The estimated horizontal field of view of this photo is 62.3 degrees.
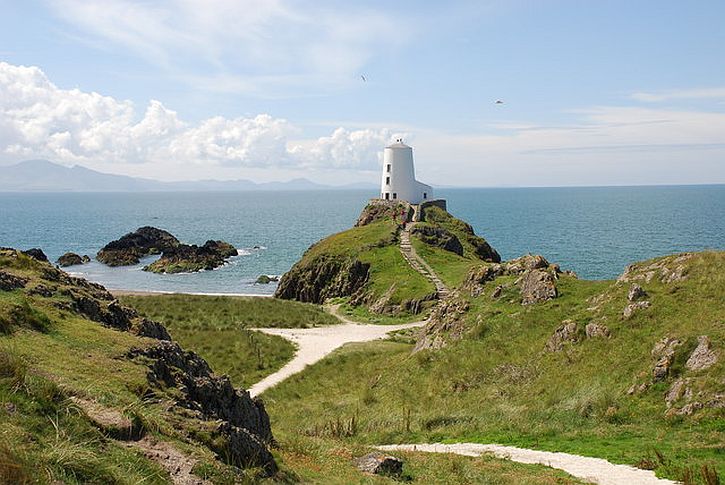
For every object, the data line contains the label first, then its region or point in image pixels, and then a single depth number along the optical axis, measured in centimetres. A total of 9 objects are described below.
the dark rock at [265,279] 9612
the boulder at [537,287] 3238
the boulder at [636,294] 2689
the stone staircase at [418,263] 6278
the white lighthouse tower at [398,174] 10481
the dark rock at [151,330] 1964
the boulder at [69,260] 11382
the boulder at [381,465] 1502
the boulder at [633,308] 2603
